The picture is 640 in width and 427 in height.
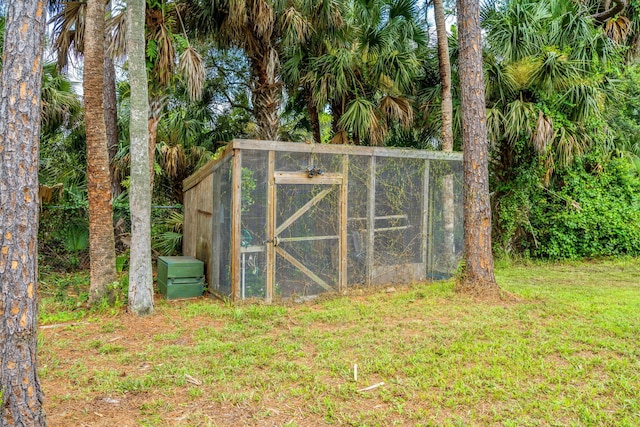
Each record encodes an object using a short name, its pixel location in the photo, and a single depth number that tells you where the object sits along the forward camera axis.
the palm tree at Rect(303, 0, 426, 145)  7.54
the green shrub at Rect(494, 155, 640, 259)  8.96
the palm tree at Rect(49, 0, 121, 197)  6.89
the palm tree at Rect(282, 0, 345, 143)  7.41
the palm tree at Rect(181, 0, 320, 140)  6.91
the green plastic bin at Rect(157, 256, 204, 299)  5.76
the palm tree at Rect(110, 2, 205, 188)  5.64
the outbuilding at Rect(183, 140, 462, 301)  5.44
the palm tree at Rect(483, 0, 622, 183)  7.70
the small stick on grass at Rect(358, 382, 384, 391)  3.08
